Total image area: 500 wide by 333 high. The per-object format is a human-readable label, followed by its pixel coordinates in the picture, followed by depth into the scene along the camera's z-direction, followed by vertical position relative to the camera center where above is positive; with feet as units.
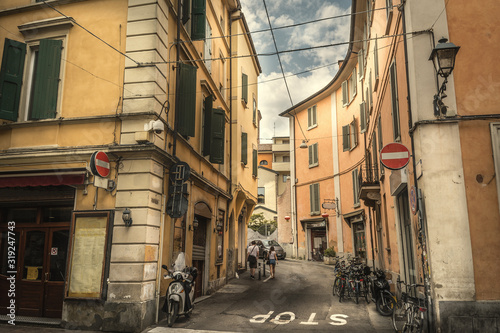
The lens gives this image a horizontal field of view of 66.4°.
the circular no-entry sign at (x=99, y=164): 26.84 +5.58
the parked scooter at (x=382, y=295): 30.83 -4.17
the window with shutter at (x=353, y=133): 75.69 +21.77
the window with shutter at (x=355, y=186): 74.59 +11.16
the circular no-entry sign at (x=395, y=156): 25.52 +5.79
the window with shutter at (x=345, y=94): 82.84 +32.03
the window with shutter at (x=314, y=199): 91.56 +10.59
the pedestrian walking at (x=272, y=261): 56.18 -2.59
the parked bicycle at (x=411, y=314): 22.29 -4.25
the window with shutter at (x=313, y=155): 94.17 +21.53
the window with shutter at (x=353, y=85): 75.33 +31.30
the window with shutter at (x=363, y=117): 63.57 +21.00
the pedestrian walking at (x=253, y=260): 55.88 -2.43
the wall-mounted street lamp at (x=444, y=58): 22.65 +10.96
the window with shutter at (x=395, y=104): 31.65 +11.50
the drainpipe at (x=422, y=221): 22.91 +1.37
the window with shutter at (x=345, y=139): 81.30 +22.02
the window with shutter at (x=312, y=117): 96.89 +31.74
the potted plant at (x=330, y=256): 80.02 -2.69
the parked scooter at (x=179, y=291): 27.77 -3.55
